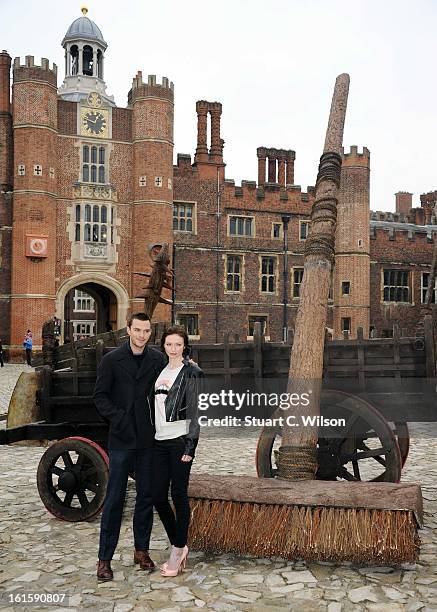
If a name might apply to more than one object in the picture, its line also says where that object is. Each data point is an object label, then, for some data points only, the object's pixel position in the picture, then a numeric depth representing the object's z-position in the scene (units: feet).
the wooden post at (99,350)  22.44
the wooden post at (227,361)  22.27
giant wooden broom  13.94
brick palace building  94.84
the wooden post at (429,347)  19.53
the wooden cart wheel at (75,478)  18.85
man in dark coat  14.26
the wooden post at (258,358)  21.85
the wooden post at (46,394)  21.56
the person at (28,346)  86.89
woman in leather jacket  14.14
